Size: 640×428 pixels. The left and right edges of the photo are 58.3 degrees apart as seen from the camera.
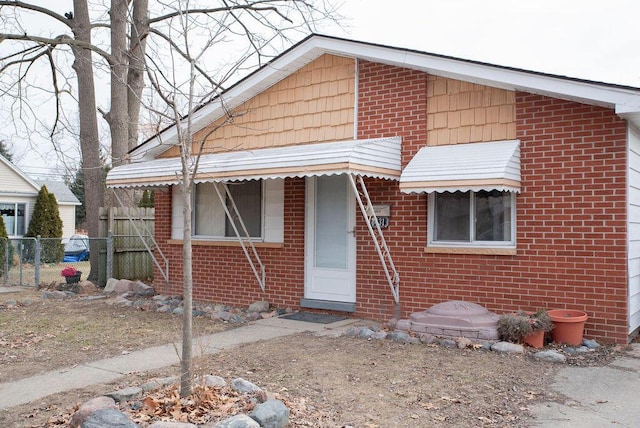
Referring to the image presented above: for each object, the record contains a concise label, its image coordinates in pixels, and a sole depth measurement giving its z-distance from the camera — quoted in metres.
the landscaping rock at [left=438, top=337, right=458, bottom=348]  7.01
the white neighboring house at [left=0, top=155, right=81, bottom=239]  26.47
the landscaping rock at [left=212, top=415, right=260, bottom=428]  3.97
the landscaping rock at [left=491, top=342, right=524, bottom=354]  6.68
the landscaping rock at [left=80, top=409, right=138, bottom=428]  3.92
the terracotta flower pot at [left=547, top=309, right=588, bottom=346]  6.92
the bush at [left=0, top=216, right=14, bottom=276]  18.48
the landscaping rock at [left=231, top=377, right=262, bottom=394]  4.86
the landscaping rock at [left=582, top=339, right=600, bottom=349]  6.90
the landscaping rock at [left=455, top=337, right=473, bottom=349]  6.94
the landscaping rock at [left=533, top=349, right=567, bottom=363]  6.40
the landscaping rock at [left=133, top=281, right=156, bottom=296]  11.83
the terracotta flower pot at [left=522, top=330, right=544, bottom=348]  6.91
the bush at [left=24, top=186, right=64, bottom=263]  26.41
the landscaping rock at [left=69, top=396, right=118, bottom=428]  4.15
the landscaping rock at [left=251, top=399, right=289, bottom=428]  4.14
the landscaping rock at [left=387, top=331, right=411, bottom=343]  7.40
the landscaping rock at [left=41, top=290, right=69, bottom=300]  12.15
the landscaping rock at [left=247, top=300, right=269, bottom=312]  9.83
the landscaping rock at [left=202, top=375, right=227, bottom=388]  4.96
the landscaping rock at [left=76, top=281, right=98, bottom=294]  12.82
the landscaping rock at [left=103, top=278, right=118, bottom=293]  12.50
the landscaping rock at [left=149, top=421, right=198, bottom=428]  3.97
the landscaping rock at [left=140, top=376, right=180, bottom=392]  5.04
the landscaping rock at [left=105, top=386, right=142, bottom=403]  4.71
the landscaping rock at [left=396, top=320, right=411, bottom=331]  7.76
